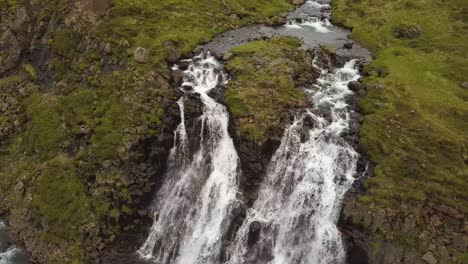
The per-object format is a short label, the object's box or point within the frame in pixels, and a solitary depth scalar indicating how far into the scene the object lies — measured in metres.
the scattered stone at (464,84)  45.91
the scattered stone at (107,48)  47.97
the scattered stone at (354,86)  44.88
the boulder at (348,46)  52.16
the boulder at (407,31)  54.00
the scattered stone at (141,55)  46.47
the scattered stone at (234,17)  57.39
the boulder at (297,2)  63.44
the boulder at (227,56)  48.06
